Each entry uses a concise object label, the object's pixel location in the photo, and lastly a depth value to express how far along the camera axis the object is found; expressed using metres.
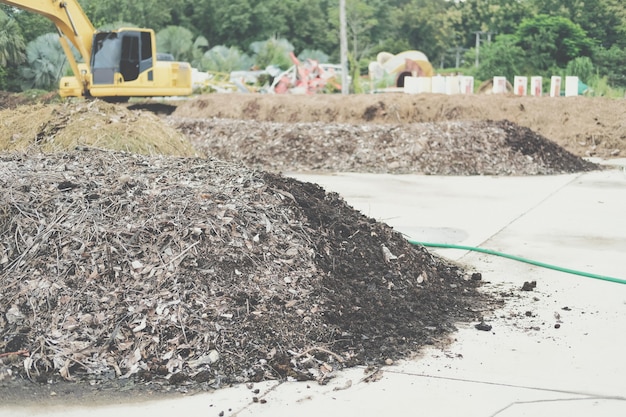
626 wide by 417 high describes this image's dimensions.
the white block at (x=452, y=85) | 26.23
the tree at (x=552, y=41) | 32.53
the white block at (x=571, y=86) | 23.20
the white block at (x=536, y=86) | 24.47
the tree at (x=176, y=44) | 47.56
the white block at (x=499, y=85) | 25.86
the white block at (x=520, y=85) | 24.87
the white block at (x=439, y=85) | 26.62
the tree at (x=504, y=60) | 34.50
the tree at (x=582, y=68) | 29.84
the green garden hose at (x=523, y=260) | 6.78
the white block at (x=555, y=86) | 23.14
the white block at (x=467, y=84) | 26.14
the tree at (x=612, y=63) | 28.14
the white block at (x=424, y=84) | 27.17
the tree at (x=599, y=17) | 30.11
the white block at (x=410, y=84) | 27.44
